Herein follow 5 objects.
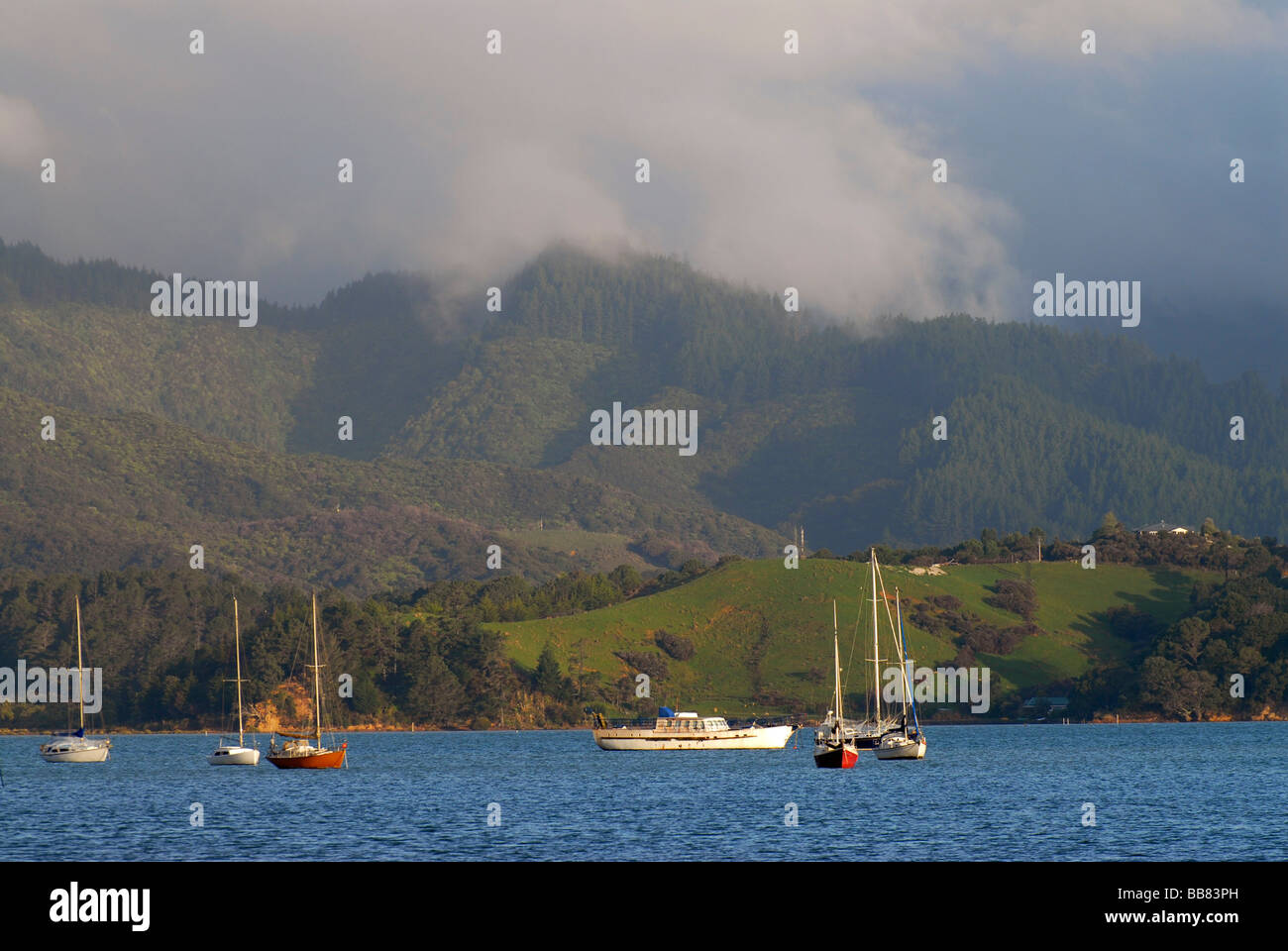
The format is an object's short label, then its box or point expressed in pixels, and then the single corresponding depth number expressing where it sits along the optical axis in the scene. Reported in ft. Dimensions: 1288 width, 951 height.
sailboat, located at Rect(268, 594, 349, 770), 430.61
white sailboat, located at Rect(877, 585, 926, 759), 440.04
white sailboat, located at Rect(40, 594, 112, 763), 533.55
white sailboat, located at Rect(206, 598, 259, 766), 480.64
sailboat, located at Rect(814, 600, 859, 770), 409.49
